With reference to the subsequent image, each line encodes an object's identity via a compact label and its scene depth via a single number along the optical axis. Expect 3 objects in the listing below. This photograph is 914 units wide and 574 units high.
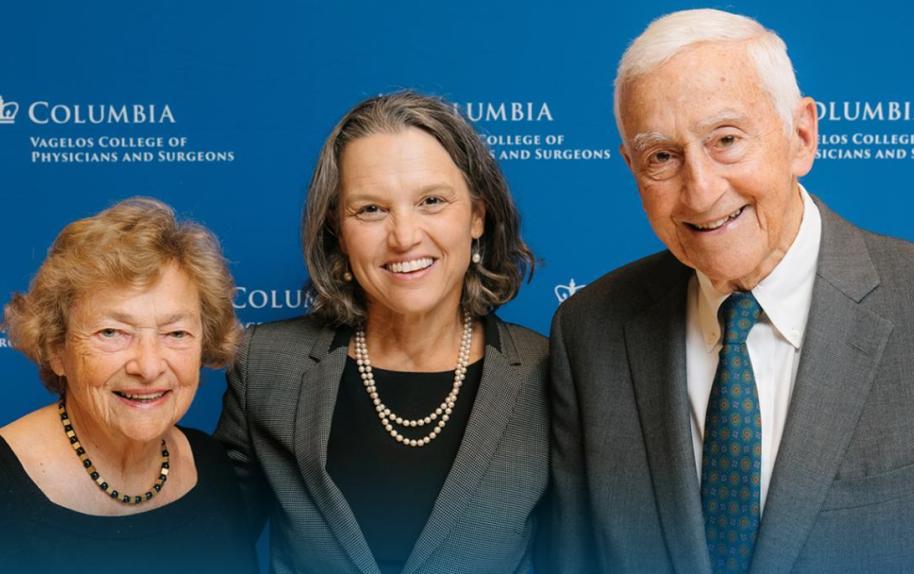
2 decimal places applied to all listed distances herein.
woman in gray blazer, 1.86
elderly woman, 1.63
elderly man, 1.50
